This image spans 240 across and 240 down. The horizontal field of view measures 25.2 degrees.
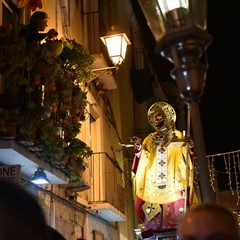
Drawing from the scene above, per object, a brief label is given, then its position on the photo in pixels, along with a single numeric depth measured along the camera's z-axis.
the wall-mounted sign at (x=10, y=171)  7.08
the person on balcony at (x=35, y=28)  8.00
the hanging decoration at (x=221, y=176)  27.47
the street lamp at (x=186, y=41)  3.05
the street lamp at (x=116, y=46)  11.64
